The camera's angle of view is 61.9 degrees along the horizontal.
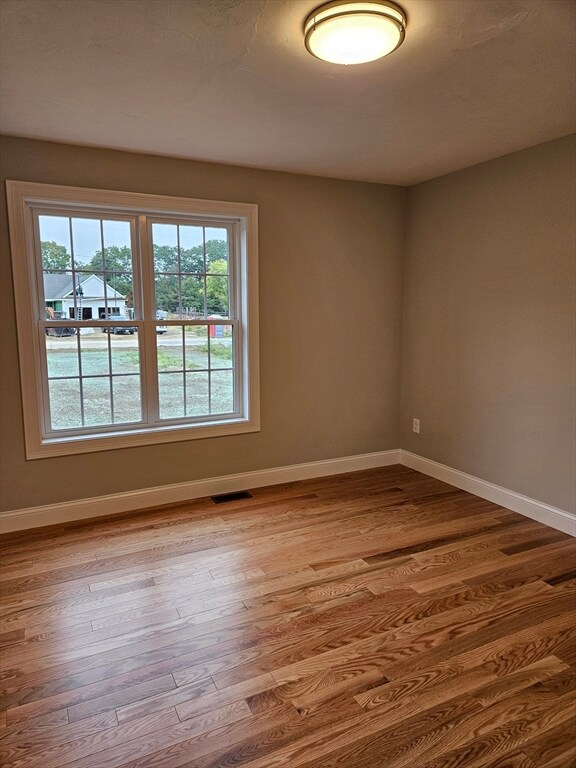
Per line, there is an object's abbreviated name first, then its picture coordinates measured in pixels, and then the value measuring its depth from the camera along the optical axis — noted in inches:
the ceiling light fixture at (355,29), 66.6
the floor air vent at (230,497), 145.1
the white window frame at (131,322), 119.3
